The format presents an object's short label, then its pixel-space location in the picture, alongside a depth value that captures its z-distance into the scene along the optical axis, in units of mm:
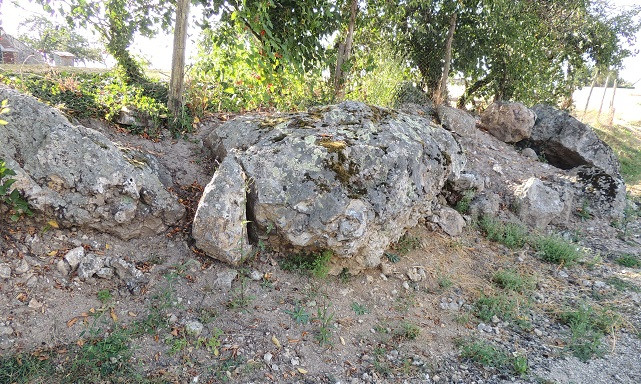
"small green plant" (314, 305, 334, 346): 3413
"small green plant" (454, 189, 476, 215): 6031
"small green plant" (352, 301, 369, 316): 3834
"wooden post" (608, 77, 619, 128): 16445
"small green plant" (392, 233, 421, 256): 4777
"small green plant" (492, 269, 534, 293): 4652
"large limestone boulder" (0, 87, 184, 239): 3354
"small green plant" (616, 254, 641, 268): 5582
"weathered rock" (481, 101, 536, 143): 8766
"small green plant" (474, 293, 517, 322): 4119
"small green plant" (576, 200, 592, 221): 6965
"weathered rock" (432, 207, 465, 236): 5539
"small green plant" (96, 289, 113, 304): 3254
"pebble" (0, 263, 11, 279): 3072
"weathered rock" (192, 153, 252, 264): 3604
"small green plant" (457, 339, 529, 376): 3389
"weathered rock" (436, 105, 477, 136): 7992
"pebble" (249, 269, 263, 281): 3795
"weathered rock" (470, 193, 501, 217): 6074
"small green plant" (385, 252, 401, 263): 4574
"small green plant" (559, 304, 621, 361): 3717
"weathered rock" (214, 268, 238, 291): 3617
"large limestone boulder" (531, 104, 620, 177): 8180
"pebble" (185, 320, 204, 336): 3182
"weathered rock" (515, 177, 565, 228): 6406
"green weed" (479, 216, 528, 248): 5697
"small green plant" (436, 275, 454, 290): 4465
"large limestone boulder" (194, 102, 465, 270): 3771
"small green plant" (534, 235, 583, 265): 5418
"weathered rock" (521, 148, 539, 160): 8469
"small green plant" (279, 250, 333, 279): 3967
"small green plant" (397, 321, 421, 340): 3637
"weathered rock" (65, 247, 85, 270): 3332
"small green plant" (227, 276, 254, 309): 3492
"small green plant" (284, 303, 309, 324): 3539
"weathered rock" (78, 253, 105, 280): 3312
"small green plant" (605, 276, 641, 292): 4891
